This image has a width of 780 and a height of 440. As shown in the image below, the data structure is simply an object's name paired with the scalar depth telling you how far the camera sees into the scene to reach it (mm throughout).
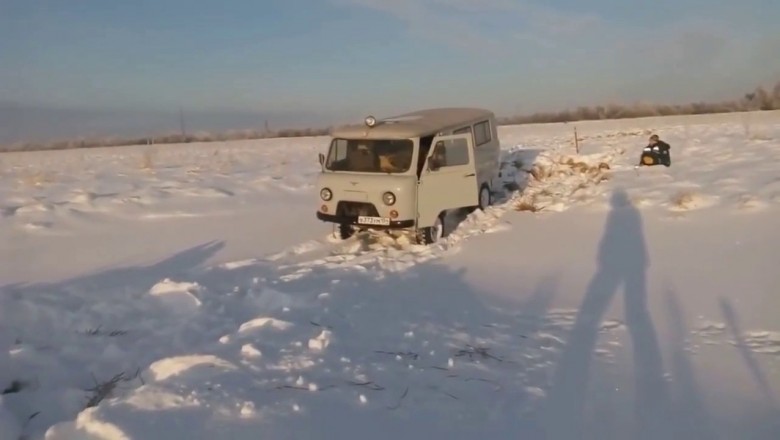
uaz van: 10320
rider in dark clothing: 15844
